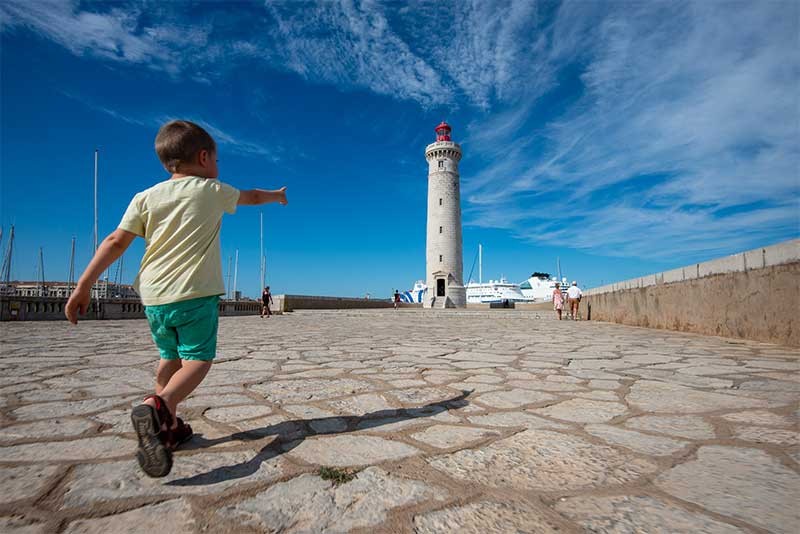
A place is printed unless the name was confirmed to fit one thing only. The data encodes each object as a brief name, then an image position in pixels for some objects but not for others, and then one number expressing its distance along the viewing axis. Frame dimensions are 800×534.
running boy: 1.58
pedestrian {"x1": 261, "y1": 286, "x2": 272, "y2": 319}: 14.30
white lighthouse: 31.30
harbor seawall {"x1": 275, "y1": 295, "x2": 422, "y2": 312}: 21.19
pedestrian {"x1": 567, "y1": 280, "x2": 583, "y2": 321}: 11.93
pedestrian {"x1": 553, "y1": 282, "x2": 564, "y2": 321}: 13.53
